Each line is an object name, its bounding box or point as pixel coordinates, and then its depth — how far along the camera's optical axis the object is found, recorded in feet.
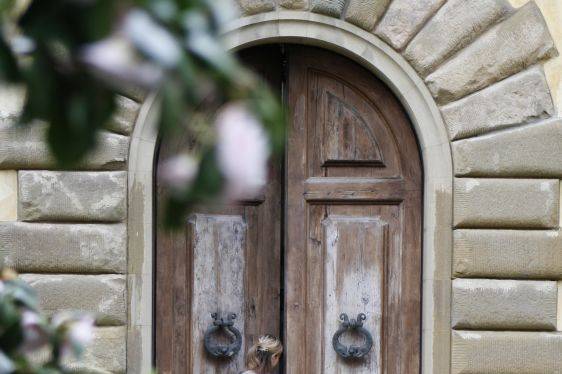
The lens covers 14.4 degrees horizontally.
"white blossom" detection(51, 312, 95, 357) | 26.92
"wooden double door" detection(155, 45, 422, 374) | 52.11
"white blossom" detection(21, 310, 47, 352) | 26.80
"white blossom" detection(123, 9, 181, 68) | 20.08
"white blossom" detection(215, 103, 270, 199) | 20.21
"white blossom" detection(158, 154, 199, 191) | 20.86
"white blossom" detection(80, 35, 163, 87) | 20.08
